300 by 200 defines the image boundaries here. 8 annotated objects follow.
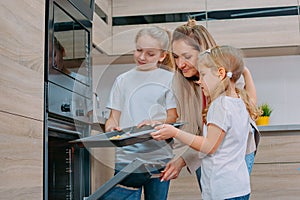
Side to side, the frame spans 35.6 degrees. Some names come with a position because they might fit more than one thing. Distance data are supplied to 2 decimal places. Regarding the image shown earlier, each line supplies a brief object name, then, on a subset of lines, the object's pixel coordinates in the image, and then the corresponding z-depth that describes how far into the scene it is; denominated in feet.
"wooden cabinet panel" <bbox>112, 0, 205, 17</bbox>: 8.79
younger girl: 3.98
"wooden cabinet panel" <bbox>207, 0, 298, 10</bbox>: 8.64
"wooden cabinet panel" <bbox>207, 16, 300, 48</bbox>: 8.55
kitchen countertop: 7.48
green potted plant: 8.50
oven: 4.09
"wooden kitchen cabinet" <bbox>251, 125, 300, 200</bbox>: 7.54
